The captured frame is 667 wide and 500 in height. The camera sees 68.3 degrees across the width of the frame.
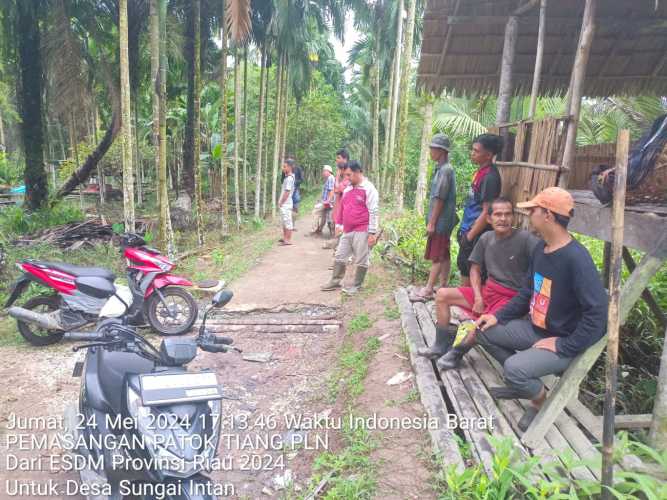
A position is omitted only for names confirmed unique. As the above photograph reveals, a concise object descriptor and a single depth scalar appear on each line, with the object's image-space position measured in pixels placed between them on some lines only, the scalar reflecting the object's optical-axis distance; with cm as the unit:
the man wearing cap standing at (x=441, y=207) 508
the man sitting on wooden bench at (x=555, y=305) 285
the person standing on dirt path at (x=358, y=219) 644
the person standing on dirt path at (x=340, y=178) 829
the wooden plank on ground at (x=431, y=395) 288
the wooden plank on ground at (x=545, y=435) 262
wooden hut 292
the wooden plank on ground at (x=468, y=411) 279
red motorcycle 529
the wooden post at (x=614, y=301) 220
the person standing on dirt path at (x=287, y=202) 1018
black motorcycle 212
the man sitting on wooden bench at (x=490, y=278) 370
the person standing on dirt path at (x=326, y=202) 1083
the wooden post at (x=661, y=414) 279
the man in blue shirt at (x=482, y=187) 432
